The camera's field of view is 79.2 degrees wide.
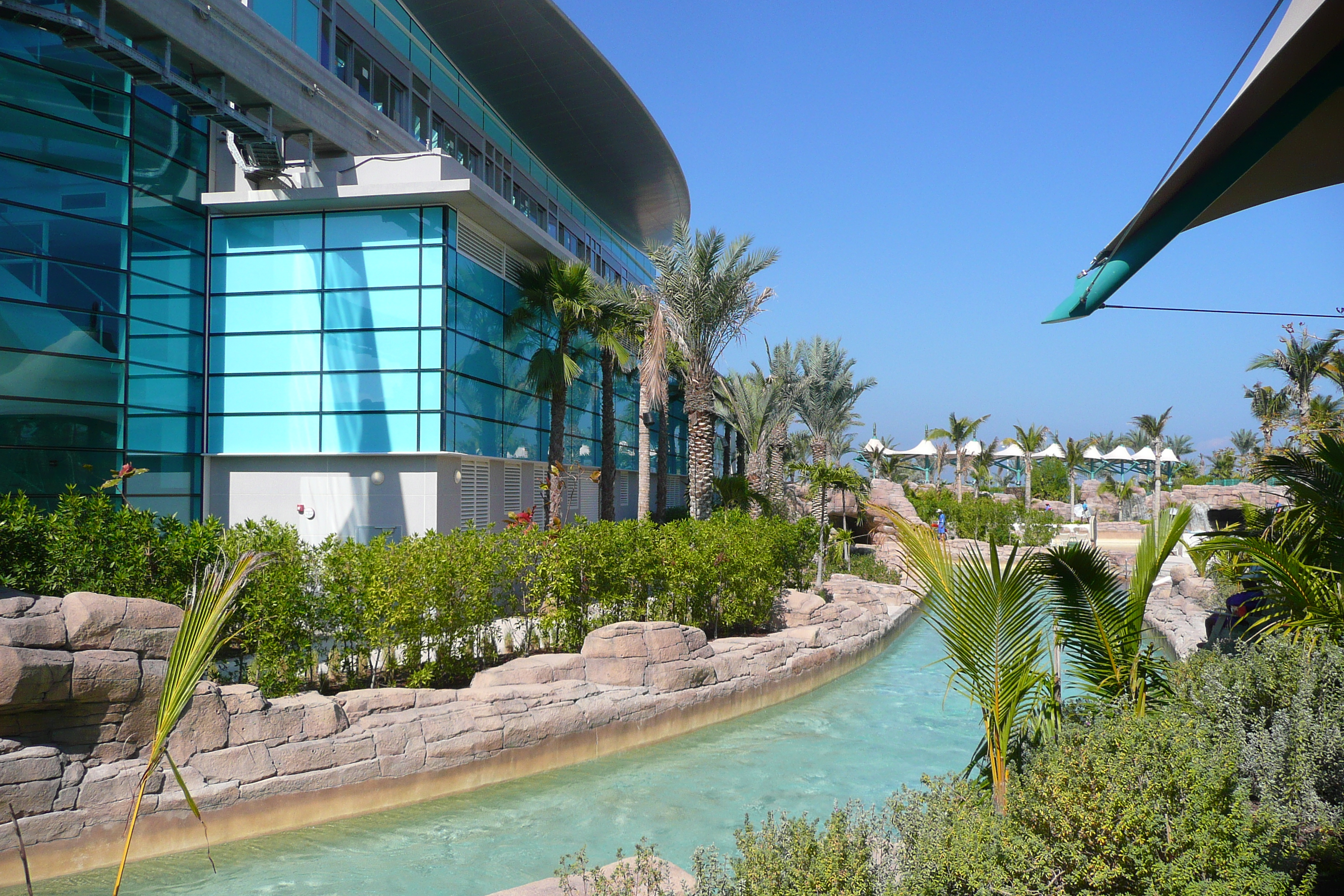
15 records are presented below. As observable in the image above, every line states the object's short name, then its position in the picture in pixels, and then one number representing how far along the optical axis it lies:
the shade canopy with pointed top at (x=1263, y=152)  3.16
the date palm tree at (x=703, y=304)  18.31
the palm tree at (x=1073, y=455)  51.66
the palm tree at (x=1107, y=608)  5.18
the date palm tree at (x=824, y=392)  31.45
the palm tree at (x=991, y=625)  4.89
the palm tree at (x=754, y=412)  27.28
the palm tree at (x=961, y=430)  52.31
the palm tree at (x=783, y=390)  31.39
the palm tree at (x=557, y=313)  19.12
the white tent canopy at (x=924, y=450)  49.56
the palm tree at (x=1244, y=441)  63.03
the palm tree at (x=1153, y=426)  56.94
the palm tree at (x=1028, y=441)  50.12
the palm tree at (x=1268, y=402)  29.64
